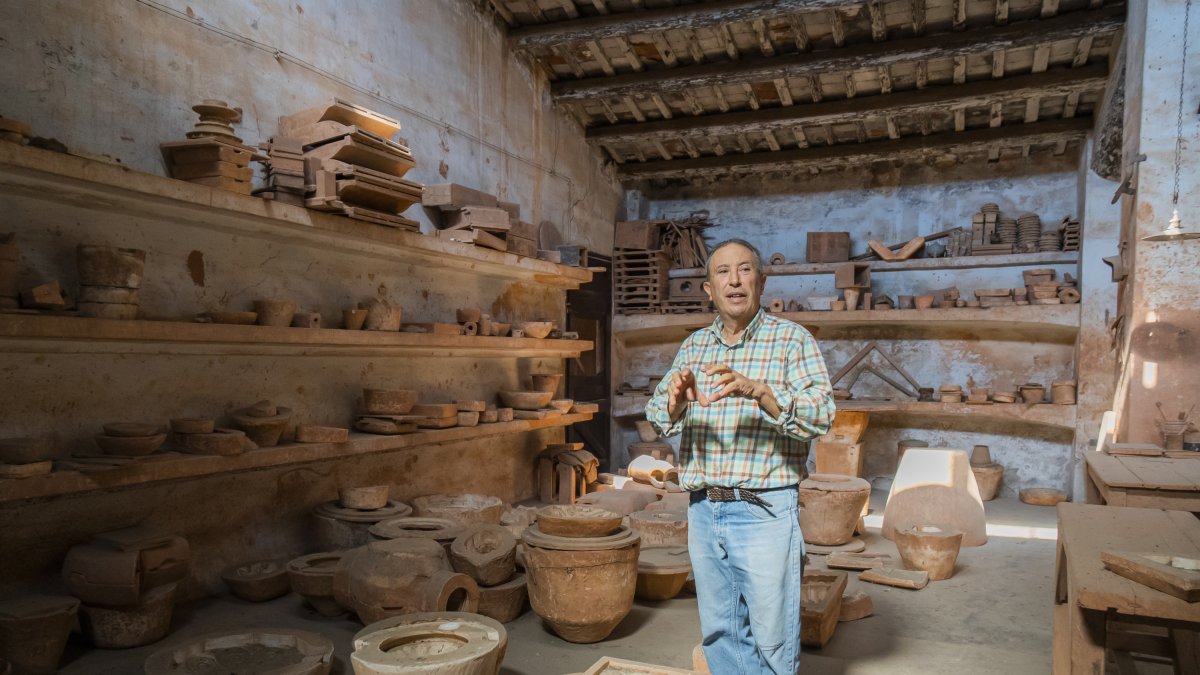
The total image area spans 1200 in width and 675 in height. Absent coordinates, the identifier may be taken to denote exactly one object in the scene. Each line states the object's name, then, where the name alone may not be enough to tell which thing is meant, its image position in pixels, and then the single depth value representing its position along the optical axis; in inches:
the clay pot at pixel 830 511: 268.5
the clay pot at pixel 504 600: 185.2
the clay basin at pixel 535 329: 295.7
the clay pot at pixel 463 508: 240.2
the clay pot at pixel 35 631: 145.4
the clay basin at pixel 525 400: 298.2
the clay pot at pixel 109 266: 162.9
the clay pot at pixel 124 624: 162.2
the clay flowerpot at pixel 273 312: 201.2
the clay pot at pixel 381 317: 235.5
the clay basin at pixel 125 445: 168.6
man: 112.0
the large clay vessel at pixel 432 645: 119.0
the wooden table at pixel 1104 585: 94.5
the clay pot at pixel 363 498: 226.5
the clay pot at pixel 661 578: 203.9
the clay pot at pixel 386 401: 237.0
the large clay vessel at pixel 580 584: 167.9
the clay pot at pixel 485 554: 185.9
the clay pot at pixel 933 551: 233.9
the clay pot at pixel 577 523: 173.2
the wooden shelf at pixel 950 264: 383.6
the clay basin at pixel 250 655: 136.4
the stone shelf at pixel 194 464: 151.1
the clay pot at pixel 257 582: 195.8
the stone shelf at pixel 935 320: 366.9
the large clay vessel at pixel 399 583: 164.4
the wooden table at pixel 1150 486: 173.0
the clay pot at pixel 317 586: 183.0
